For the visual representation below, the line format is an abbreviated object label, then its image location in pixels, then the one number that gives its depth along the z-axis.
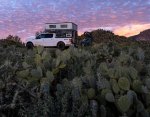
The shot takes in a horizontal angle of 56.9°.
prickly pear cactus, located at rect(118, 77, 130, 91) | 1.25
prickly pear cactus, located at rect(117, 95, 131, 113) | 1.19
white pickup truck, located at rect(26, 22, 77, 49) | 15.75
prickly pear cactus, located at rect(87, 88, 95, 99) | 1.24
